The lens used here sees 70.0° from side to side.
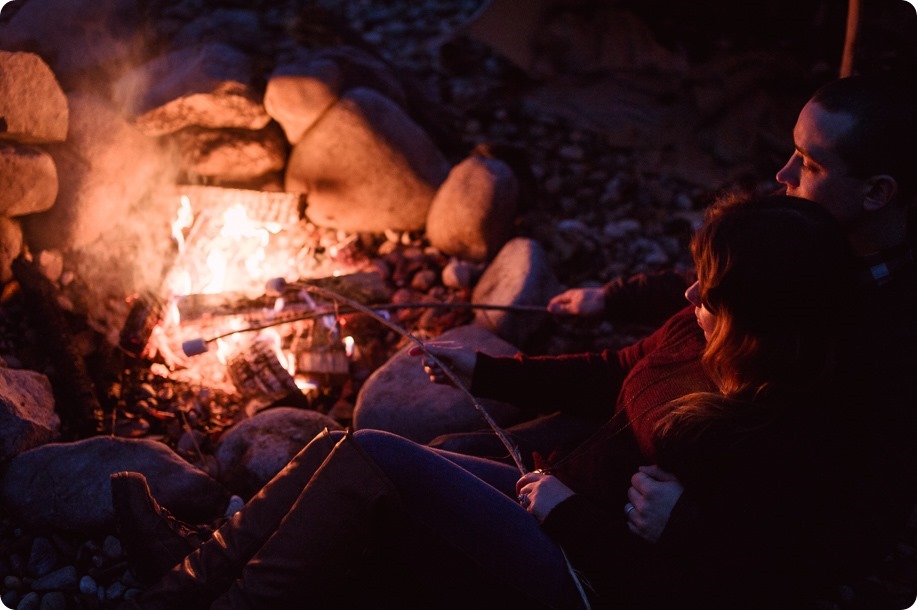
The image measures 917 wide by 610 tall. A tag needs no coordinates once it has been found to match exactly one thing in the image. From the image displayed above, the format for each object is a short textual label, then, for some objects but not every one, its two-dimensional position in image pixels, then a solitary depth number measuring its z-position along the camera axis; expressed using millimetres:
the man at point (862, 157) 2084
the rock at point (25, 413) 2881
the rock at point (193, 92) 4445
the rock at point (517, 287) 3938
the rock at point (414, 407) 3326
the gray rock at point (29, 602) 2553
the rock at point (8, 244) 3590
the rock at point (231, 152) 4699
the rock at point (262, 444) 3113
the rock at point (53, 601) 2553
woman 1770
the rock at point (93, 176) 3891
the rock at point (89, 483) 2768
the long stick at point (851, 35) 3623
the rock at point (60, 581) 2623
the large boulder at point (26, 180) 3451
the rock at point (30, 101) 3414
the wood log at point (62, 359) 3346
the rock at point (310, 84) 4648
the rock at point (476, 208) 4430
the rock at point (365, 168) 4762
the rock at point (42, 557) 2689
